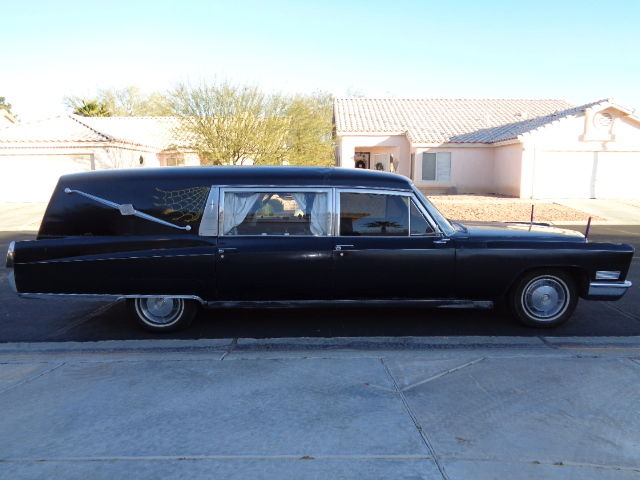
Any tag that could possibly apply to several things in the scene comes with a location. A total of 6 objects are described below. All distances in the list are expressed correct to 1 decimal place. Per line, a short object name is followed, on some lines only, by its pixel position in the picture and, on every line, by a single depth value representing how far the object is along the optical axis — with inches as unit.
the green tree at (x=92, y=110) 1636.3
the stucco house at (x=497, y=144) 933.8
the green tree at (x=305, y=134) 872.9
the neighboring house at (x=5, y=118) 1430.9
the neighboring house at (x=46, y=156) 956.6
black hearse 206.5
